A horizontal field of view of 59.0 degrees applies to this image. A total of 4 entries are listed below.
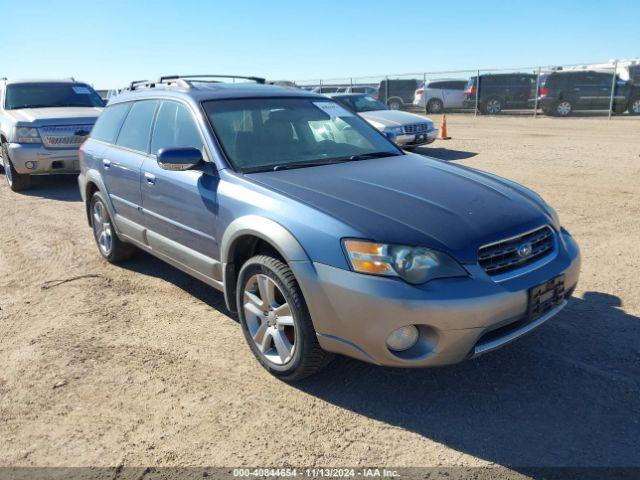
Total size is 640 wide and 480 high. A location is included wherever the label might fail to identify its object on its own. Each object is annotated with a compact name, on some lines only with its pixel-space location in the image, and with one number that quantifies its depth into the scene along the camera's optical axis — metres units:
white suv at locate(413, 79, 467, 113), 26.71
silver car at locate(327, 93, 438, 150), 12.00
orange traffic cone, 16.02
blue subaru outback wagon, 2.78
